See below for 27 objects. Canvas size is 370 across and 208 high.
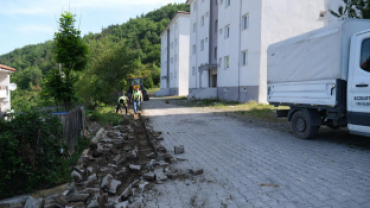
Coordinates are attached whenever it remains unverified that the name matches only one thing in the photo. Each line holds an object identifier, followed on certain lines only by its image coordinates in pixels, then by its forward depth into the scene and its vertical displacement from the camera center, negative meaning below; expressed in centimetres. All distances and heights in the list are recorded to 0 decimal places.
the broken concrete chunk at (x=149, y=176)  444 -151
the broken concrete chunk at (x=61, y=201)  352 -155
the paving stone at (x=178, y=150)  628 -146
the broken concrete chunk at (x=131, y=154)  626 -156
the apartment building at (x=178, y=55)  4028 +632
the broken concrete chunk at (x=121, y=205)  345 -157
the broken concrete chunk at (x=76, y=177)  444 -152
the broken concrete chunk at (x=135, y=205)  343 -156
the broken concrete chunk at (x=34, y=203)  346 -156
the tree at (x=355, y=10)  798 +283
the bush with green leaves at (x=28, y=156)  371 -102
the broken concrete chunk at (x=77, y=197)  365 -156
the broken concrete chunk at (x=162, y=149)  638 -147
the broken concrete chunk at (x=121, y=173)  506 -165
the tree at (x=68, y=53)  792 +128
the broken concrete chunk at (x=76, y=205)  345 -159
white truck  571 +40
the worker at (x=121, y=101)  1360 -49
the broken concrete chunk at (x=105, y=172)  502 -163
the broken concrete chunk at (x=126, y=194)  374 -155
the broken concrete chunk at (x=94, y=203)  347 -156
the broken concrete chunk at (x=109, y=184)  420 -160
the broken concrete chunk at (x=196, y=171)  468 -149
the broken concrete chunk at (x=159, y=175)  443 -151
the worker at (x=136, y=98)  1438 -37
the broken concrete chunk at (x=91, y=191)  388 -155
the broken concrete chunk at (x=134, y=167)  523 -158
